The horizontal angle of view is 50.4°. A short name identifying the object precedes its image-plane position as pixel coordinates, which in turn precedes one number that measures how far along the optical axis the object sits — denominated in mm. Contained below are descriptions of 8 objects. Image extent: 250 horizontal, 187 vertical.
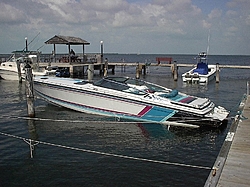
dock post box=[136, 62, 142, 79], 38594
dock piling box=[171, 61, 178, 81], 35656
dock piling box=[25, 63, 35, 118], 13859
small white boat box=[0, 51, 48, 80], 33625
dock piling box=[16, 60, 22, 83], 31123
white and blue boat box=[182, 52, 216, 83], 32281
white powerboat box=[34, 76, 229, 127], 13141
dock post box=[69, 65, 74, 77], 37291
